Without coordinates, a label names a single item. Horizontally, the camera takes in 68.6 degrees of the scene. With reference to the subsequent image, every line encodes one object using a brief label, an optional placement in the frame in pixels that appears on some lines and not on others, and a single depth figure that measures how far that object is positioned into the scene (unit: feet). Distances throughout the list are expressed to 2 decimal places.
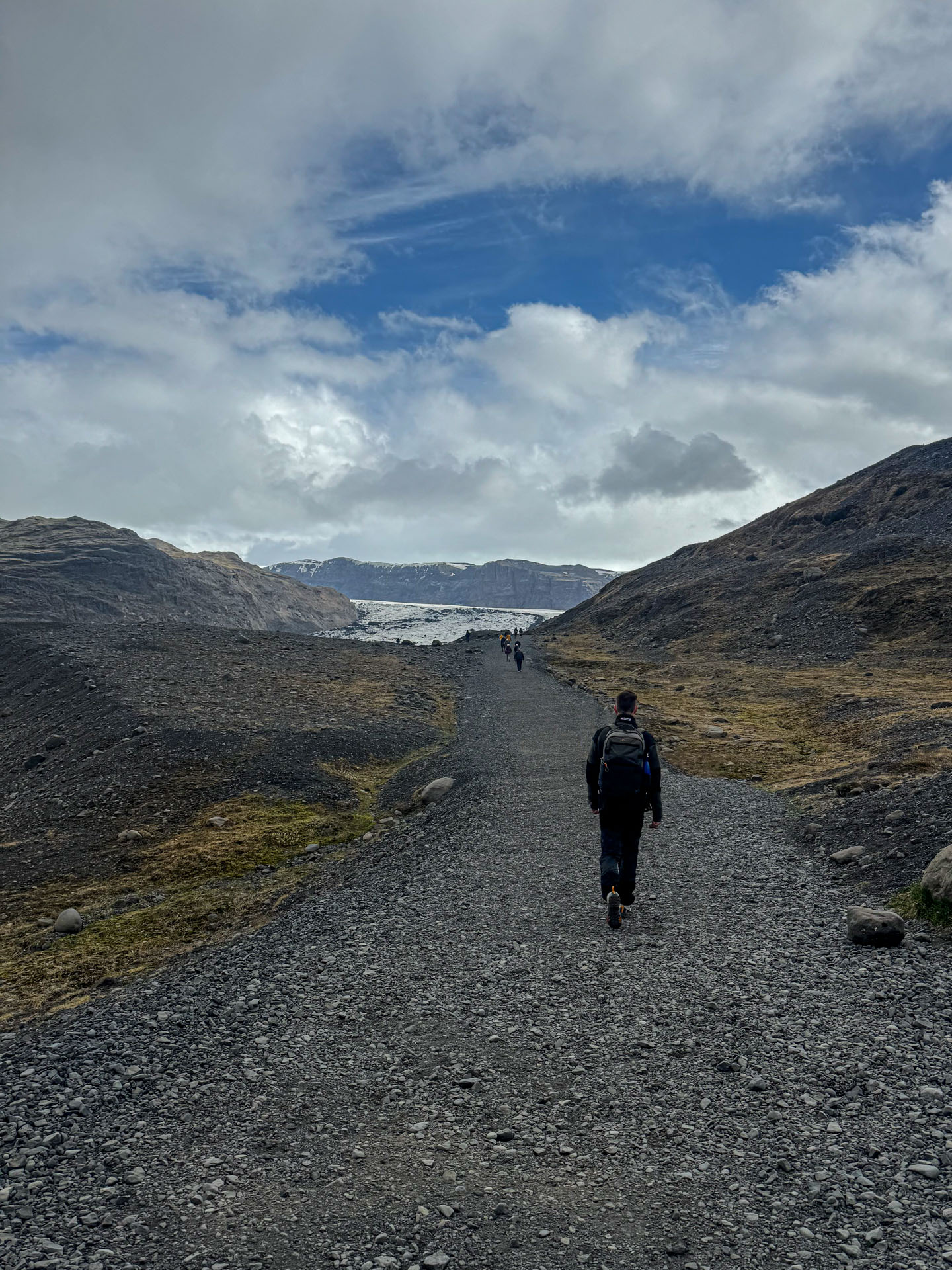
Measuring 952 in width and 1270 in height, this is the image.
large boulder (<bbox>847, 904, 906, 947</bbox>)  34.06
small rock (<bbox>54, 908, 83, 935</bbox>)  49.01
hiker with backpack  38.11
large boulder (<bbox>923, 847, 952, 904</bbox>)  35.86
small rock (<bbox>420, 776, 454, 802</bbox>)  75.46
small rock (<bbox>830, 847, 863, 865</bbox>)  47.32
